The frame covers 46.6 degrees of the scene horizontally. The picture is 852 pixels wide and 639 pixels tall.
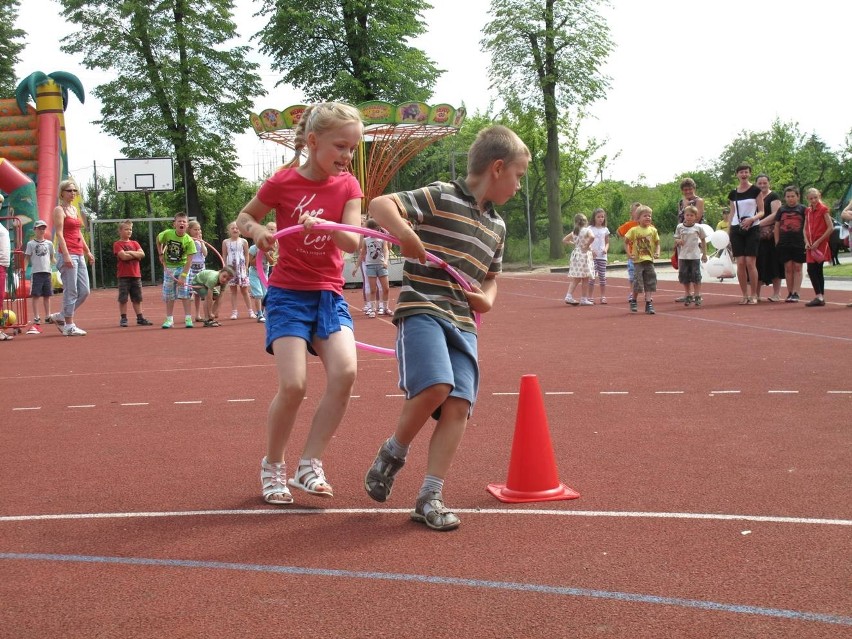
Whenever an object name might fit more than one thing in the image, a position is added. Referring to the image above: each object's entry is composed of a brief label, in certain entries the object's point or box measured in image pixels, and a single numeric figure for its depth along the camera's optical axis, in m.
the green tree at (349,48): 45.91
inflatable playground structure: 32.69
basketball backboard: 42.28
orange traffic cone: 4.91
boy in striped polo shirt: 4.48
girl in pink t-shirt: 4.89
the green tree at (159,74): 46.19
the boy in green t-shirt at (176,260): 16.98
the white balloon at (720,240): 21.41
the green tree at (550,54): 46.66
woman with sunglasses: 14.83
